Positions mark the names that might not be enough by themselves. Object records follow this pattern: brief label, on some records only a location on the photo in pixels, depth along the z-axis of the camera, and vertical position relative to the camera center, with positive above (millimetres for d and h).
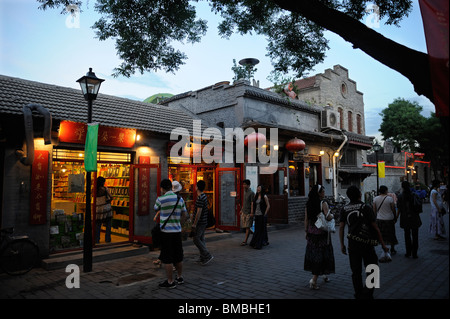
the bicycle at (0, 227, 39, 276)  6555 -1738
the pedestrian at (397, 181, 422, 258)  7914 -1084
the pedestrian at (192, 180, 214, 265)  7438 -1178
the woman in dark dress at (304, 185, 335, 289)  5582 -1284
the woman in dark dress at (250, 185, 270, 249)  9445 -1359
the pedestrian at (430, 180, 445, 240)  9625 -1262
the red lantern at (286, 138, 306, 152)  14391 +1607
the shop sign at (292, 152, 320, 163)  15952 +1143
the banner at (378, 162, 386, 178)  17620 +524
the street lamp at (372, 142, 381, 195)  16925 +1776
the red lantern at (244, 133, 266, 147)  12742 +1732
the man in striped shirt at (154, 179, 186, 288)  5762 -1155
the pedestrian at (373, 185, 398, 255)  8020 -1051
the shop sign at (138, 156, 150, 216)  9656 -447
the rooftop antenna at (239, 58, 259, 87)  19156 +7594
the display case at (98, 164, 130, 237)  10711 -558
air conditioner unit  18125 +3585
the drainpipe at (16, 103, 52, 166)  6809 +1173
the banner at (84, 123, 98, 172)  7211 +715
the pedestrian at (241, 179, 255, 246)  9898 -1044
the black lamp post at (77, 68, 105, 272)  7066 -37
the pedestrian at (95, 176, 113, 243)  9453 -1051
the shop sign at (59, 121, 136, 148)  8250 +1304
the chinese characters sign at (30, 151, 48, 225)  7613 -281
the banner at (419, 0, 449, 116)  3371 +1580
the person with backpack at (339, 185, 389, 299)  4742 -1026
